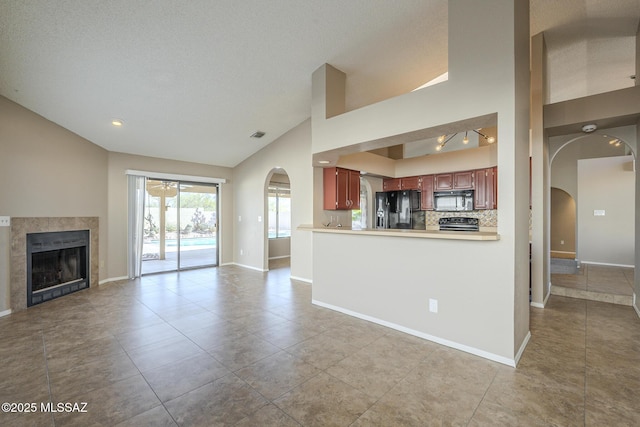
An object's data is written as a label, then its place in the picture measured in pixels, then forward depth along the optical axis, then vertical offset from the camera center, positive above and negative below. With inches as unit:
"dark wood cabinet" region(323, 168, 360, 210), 185.9 +17.8
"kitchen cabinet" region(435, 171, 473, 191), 209.3 +26.0
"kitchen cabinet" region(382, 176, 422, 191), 235.6 +27.2
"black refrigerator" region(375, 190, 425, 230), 239.0 +3.6
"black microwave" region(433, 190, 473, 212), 211.2 +10.7
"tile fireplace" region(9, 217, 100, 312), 148.3 -26.6
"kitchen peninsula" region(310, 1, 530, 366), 94.3 -10.2
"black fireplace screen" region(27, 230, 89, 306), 158.7 -31.4
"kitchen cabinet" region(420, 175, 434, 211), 227.9 +18.4
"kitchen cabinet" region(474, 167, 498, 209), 199.2 +18.7
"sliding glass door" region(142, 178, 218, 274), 238.1 -10.4
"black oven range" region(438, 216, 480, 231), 216.2 -7.4
